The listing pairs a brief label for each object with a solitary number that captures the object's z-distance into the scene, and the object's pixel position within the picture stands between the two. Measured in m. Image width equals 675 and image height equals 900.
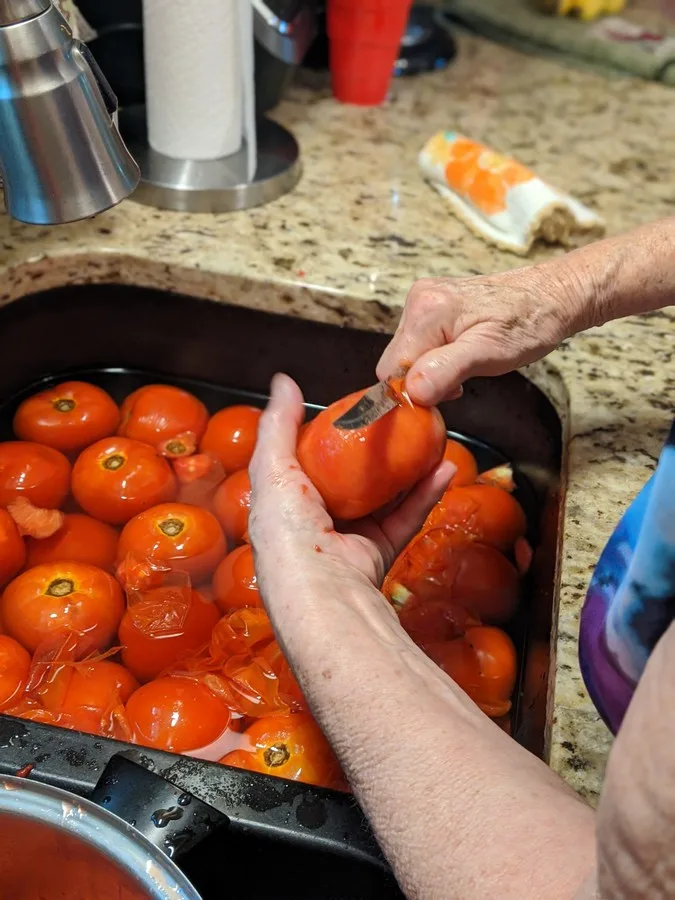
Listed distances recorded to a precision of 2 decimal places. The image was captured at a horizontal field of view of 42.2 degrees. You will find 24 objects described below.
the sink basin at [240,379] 0.72
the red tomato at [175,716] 0.85
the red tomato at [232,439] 1.21
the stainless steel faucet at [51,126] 0.66
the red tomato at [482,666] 0.97
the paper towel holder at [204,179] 1.30
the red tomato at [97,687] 0.88
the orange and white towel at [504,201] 1.27
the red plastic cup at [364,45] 1.48
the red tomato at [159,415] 1.20
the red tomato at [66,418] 1.18
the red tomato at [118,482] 1.09
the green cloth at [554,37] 1.82
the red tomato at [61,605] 0.92
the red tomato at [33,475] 1.08
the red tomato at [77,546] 1.04
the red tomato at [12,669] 0.87
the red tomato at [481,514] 1.12
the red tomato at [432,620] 1.02
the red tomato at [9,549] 0.99
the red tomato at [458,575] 1.06
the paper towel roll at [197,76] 1.19
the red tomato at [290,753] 0.81
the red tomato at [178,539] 1.02
